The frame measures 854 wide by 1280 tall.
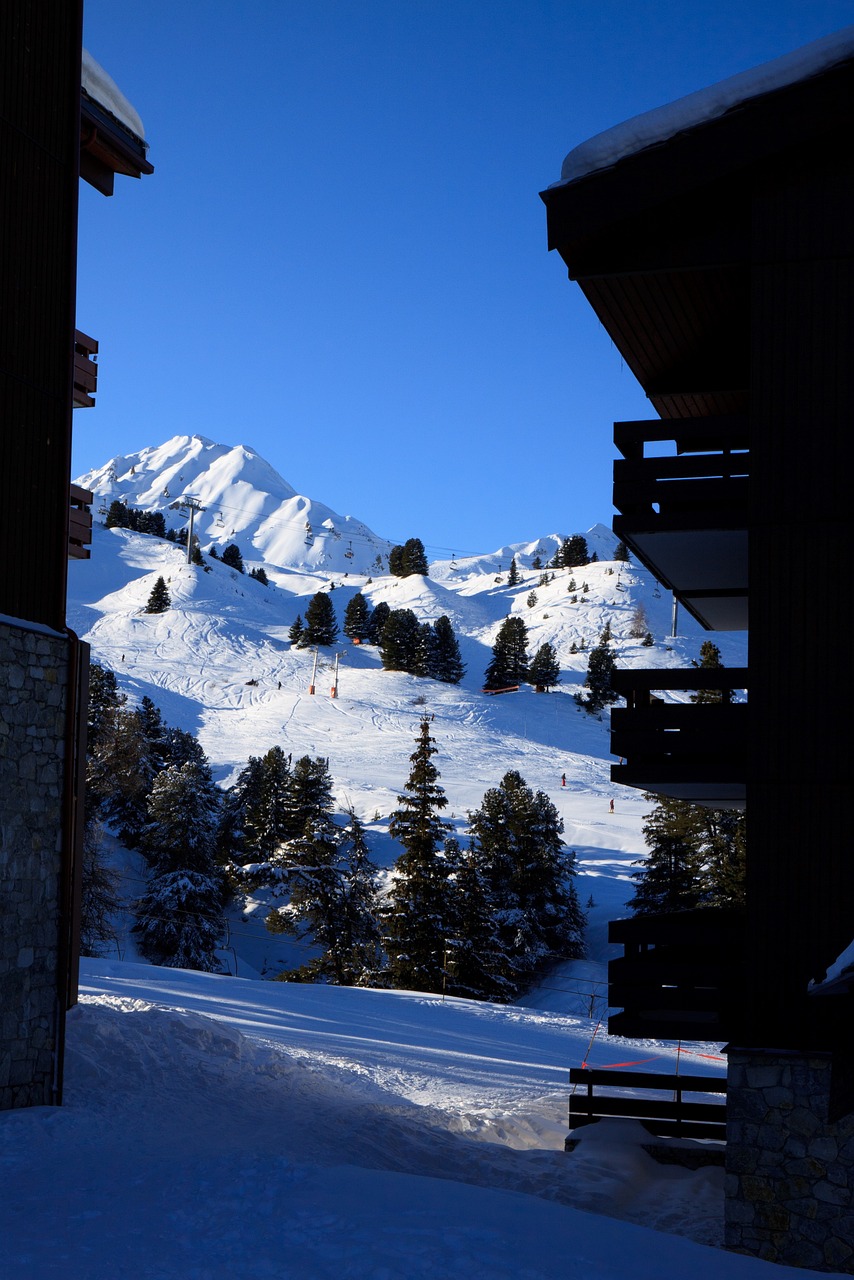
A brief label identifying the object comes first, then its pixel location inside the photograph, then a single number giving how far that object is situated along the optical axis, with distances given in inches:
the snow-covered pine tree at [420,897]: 1386.6
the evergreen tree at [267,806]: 1846.7
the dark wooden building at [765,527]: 363.9
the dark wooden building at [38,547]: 448.5
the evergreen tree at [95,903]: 1305.4
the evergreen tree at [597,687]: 3139.8
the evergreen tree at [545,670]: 3336.6
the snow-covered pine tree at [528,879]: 1617.9
